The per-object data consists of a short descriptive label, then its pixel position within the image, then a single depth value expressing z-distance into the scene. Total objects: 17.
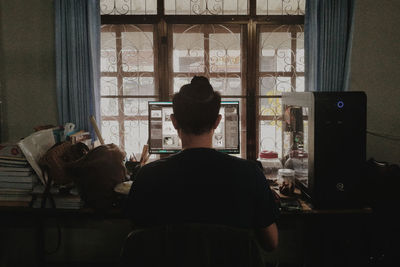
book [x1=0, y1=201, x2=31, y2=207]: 2.11
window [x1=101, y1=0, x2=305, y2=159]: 2.79
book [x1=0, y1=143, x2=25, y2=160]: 2.16
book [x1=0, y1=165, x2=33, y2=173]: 2.15
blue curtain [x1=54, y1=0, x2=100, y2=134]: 2.64
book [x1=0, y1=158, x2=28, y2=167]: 2.15
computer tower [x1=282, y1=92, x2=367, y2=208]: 1.85
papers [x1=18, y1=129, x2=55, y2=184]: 2.13
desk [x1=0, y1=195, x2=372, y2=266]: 2.05
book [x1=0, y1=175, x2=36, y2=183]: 2.15
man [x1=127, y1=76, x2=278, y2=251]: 1.04
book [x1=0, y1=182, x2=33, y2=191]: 2.16
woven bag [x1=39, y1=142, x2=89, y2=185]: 2.12
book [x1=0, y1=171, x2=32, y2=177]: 2.15
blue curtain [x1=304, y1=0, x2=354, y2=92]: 2.61
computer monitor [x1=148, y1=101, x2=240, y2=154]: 2.60
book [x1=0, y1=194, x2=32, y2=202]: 2.18
